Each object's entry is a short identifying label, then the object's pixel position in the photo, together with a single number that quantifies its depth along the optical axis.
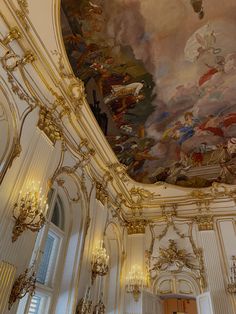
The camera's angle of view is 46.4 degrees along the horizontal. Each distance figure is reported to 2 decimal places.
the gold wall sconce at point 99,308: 8.11
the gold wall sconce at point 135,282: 9.78
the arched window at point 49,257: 6.48
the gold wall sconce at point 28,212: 5.17
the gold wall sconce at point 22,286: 4.89
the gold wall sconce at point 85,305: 7.14
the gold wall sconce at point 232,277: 9.20
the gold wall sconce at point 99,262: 8.05
